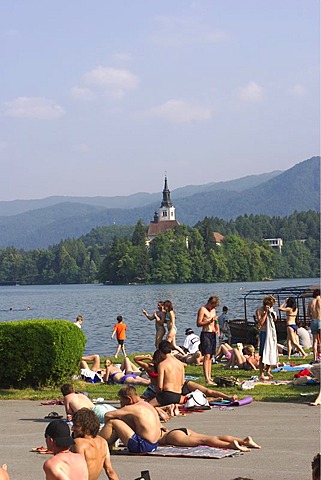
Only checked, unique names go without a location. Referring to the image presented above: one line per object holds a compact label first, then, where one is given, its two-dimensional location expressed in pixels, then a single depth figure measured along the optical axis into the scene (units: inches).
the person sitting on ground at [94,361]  794.1
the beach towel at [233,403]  551.8
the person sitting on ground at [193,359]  831.9
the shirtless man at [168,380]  530.0
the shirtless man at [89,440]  315.3
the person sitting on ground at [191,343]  979.9
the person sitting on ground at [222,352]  879.7
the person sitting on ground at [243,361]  775.1
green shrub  663.1
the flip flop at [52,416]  525.7
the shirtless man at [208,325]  675.4
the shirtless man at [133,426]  408.5
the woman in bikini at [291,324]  861.7
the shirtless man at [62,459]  278.5
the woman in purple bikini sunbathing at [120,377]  687.7
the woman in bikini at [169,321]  837.8
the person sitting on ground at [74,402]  475.5
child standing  1092.5
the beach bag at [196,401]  535.8
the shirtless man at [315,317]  748.0
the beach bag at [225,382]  641.6
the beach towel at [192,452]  397.7
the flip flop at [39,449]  428.1
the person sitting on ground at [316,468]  210.9
